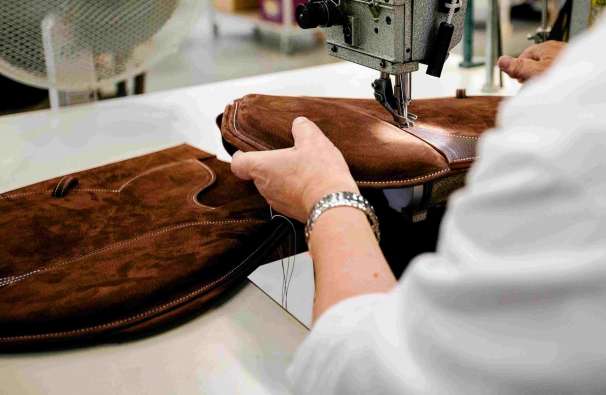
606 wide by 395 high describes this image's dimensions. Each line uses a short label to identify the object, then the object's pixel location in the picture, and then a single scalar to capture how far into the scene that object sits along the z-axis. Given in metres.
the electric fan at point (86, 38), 1.34
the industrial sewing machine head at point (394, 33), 0.92
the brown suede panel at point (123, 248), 0.74
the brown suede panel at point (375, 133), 0.84
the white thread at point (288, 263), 0.87
